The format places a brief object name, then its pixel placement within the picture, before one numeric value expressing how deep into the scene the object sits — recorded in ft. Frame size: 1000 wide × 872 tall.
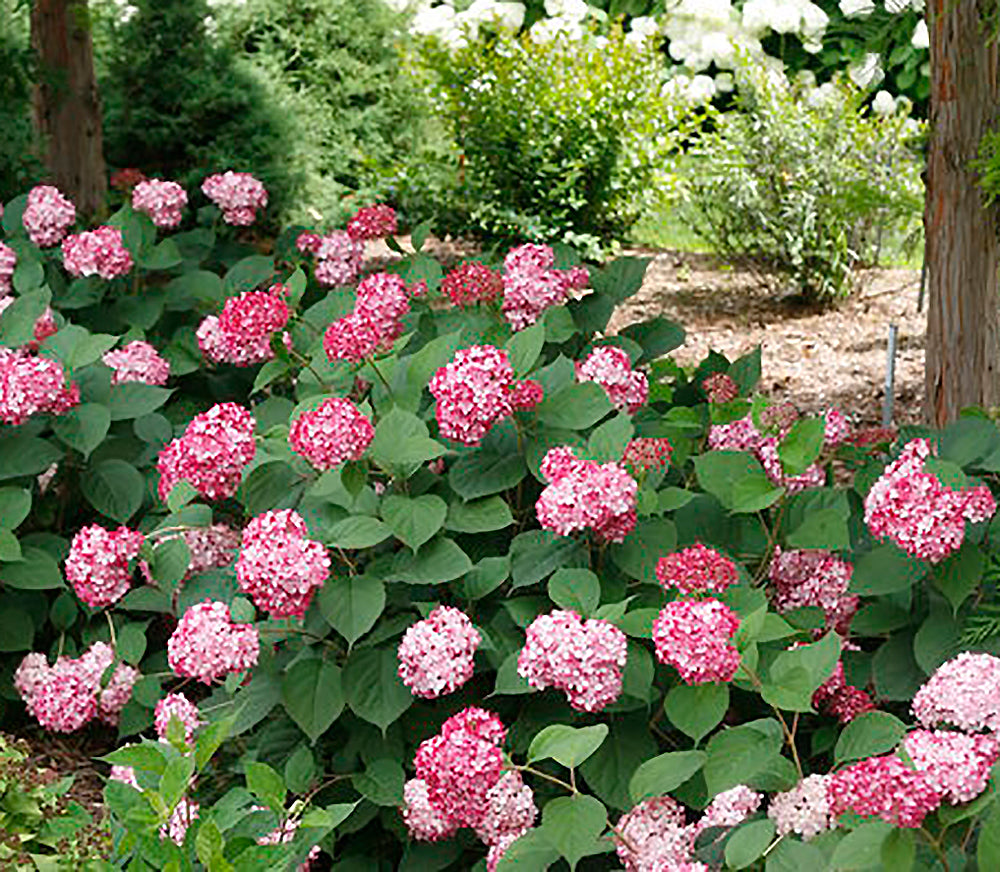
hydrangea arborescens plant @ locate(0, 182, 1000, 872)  6.25
